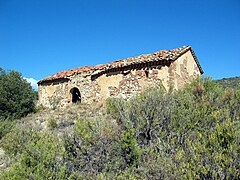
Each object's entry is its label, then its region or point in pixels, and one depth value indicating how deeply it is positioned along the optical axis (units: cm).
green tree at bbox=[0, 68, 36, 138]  1302
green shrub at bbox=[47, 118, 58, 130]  946
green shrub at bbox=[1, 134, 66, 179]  361
